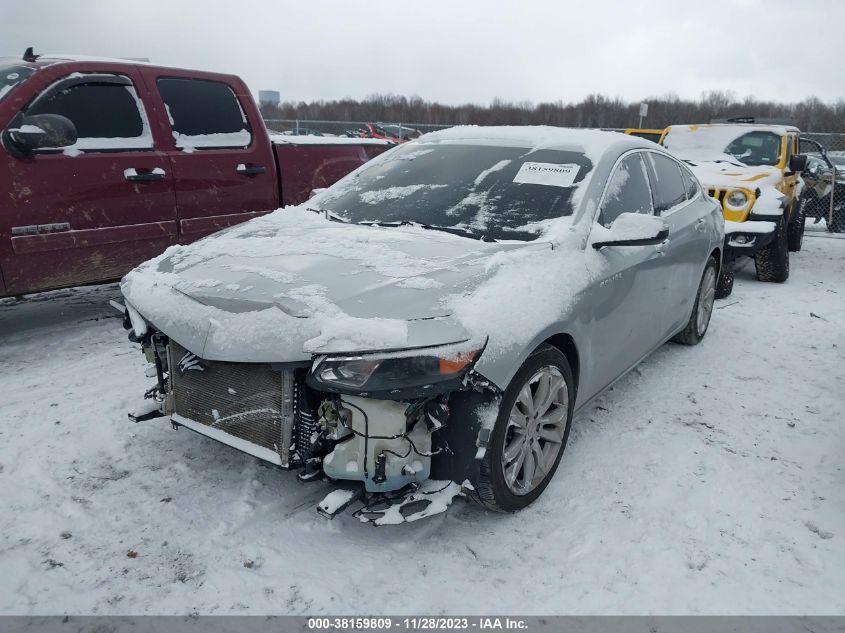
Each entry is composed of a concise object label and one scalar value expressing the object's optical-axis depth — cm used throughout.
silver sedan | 227
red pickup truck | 408
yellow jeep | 698
